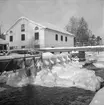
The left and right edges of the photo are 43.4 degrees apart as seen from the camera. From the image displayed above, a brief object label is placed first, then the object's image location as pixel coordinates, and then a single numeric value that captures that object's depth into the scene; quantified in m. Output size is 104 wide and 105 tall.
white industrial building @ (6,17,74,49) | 26.70
